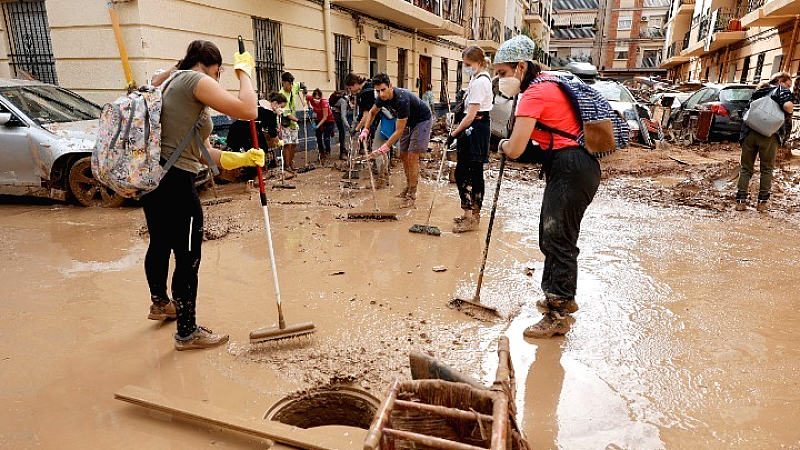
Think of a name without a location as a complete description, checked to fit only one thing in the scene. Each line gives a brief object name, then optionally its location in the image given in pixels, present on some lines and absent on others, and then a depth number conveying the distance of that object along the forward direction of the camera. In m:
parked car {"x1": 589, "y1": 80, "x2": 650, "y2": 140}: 11.24
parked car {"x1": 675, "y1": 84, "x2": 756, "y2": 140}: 11.44
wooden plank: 2.11
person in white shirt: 4.98
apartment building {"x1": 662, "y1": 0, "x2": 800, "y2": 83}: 14.58
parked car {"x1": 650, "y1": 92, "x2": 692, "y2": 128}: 14.44
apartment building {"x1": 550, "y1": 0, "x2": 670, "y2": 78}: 46.66
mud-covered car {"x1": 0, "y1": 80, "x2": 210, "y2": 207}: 6.00
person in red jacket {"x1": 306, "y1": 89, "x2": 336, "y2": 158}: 9.41
